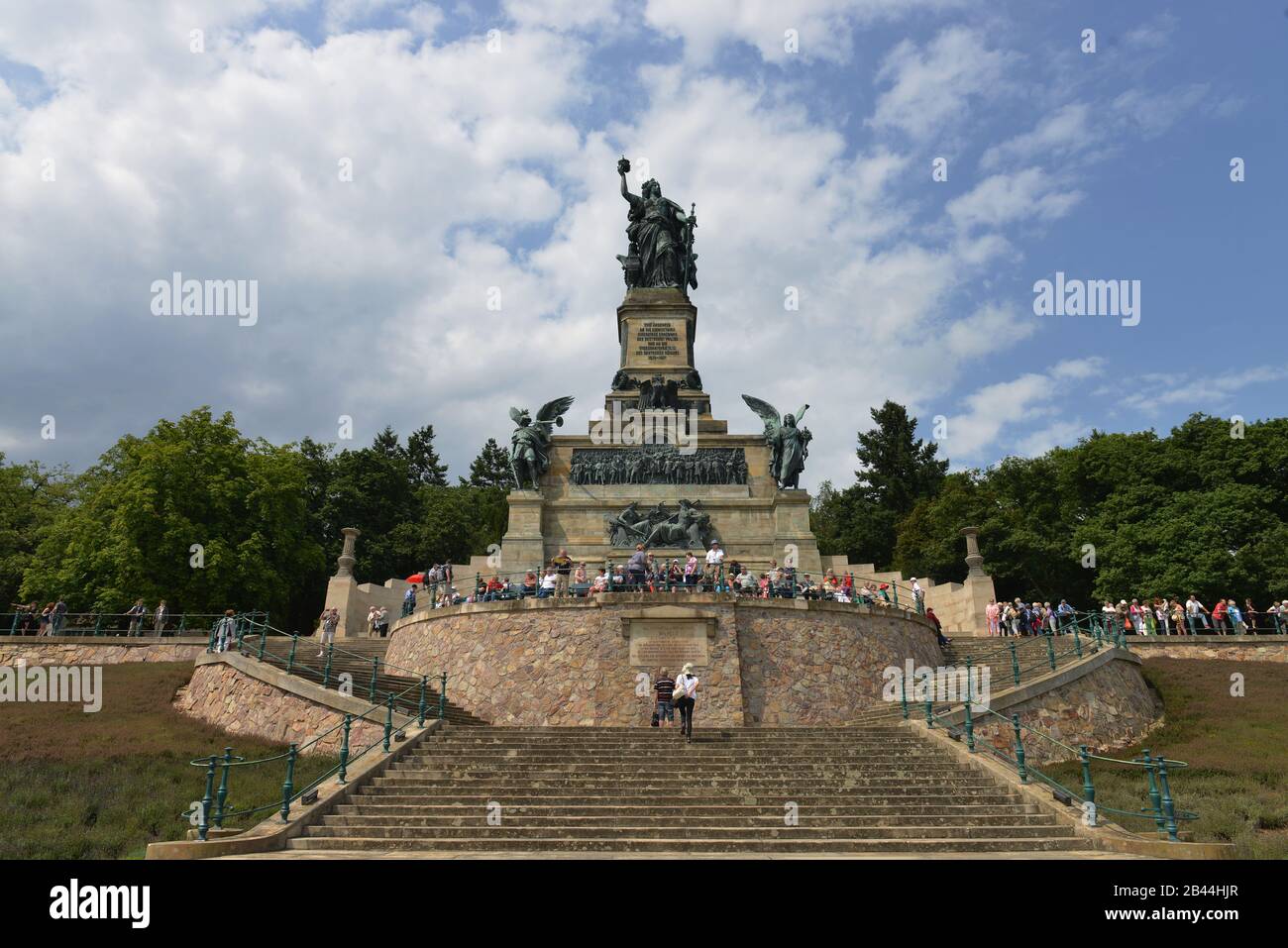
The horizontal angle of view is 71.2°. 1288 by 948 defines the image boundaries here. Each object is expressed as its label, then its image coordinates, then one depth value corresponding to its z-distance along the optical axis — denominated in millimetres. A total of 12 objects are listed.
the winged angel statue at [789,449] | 32250
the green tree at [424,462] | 70500
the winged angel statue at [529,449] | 32375
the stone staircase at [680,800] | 11625
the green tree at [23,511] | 38719
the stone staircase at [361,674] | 19344
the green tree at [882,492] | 56750
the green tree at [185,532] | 33156
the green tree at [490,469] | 71375
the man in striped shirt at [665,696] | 17469
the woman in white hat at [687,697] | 16281
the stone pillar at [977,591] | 31228
